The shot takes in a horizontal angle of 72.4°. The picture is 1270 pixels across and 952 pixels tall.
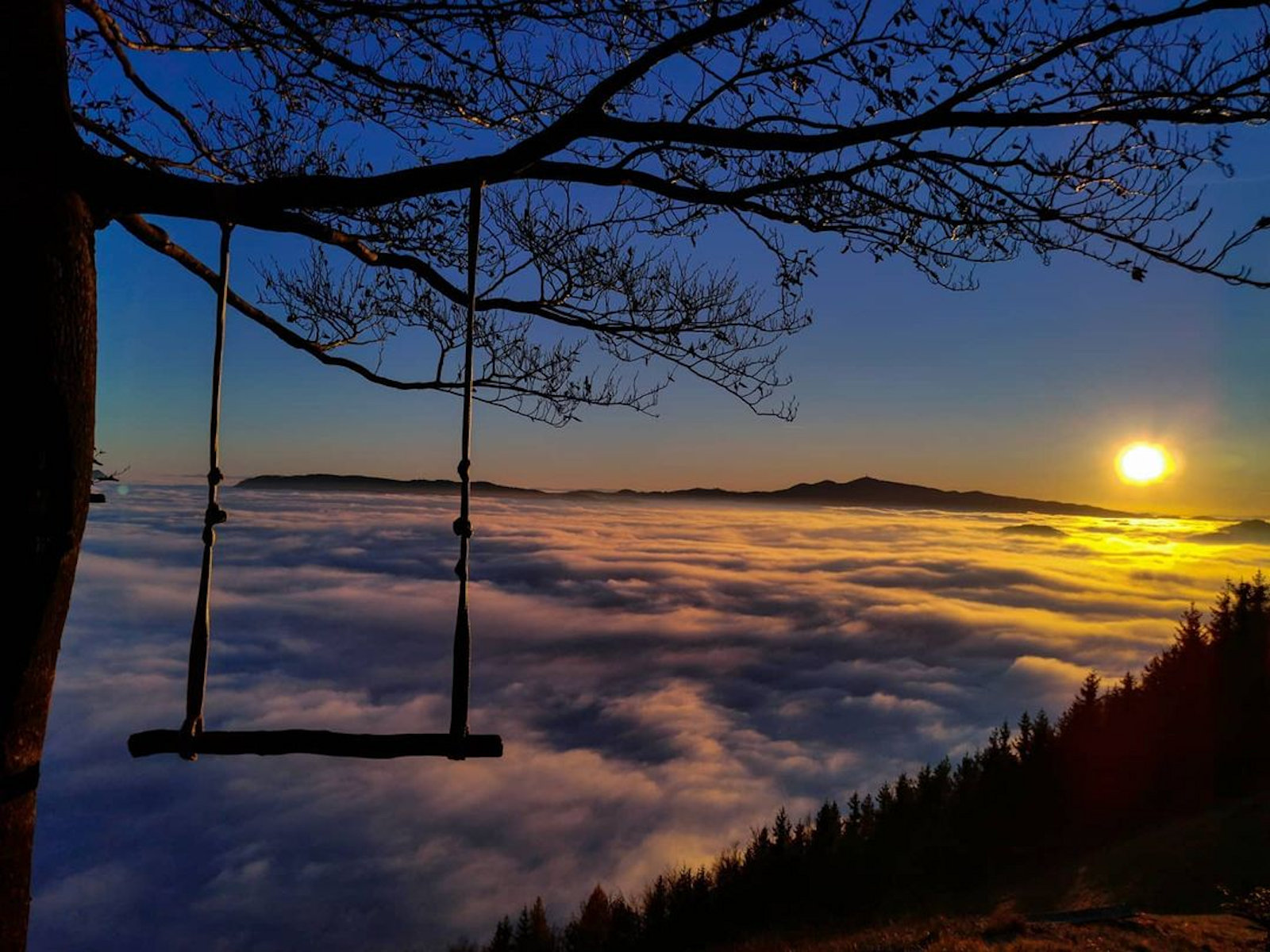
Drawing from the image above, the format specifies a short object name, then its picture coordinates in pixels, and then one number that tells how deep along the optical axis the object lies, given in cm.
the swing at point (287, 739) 300
